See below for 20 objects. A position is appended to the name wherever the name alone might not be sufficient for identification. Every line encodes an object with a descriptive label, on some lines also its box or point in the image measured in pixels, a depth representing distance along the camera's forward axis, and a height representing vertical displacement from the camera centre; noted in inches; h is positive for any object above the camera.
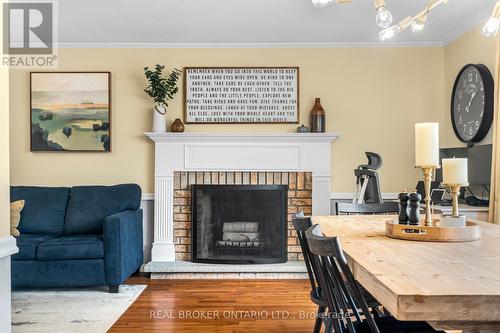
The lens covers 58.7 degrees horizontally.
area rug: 115.4 -44.1
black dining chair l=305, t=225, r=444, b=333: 49.6 -16.8
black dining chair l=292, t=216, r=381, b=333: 75.0 -18.8
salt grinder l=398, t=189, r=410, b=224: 78.1 -8.6
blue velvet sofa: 143.3 -27.4
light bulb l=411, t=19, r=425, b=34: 87.3 +26.6
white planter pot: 174.1 +14.9
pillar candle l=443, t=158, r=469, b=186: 74.2 -2.1
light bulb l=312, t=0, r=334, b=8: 70.0 +24.9
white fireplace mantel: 175.5 -0.8
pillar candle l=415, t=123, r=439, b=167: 72.7 +2.2
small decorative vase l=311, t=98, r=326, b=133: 174.1 +15.7
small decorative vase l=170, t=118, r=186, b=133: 175.6 +12.7
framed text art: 179.2 +25.7
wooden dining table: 40.2 -12.6
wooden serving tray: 69.4 -11.7
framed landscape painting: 179.3 +16.8
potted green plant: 171.9 +26.4
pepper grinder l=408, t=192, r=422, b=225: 77.2 -8.7
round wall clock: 141.5 +19.4
